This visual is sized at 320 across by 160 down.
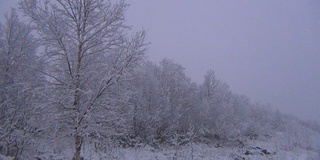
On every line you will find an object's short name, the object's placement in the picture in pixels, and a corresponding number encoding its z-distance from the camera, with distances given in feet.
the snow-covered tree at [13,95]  36.50
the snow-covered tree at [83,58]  25.23
